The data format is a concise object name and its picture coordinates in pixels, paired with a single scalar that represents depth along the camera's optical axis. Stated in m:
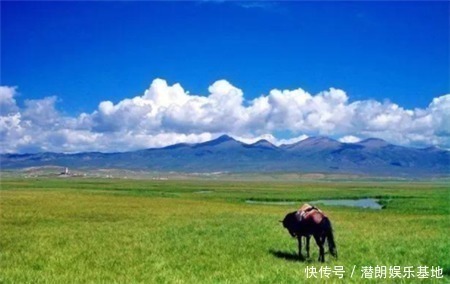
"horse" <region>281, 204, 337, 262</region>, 17.61
